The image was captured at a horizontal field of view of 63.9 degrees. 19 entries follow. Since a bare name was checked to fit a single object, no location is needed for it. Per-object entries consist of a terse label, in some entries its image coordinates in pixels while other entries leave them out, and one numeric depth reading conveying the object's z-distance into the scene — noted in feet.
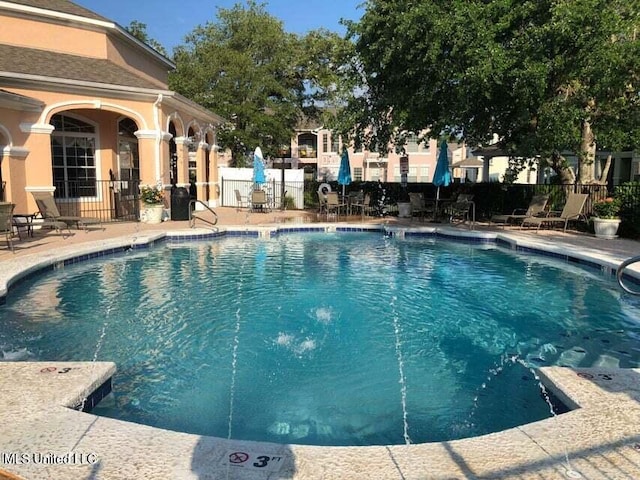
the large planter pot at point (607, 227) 44.24
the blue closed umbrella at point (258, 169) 72.08
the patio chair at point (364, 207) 64.98
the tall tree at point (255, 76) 106.11
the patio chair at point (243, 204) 78.29
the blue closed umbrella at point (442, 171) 60.54
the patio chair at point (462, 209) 56.75
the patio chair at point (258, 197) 69.00
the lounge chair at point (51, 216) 42.68
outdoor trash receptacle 57.72
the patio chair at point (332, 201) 63.50
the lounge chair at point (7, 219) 35.17
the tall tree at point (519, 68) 39.45
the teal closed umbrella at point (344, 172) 69.62
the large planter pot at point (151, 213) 54.99
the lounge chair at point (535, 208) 52.85
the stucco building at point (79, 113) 47.37
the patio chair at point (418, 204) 60.59
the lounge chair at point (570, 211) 48.29
